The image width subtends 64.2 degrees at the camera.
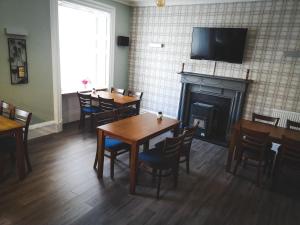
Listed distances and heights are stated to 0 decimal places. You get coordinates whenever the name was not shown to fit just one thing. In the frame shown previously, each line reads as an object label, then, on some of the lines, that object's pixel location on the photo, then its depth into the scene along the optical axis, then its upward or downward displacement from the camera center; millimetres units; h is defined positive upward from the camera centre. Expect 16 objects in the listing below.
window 5109 +117
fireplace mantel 4680 -570
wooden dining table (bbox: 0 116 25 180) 2817 -1029
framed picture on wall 3889 -227
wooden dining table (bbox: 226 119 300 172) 3398 -952
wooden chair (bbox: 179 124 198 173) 3150 -1080
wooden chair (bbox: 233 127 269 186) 3266 -1112
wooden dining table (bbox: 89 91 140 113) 4652 -892
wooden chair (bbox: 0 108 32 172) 2979 -1211
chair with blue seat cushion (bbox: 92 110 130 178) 3229 -1210
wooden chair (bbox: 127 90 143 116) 4809 -893
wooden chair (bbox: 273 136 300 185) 3030 -1130
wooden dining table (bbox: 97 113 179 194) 2889 -960
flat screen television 4590 +352
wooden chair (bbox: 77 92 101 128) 4961 -1141
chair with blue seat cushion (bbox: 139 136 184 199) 2809 -1233
